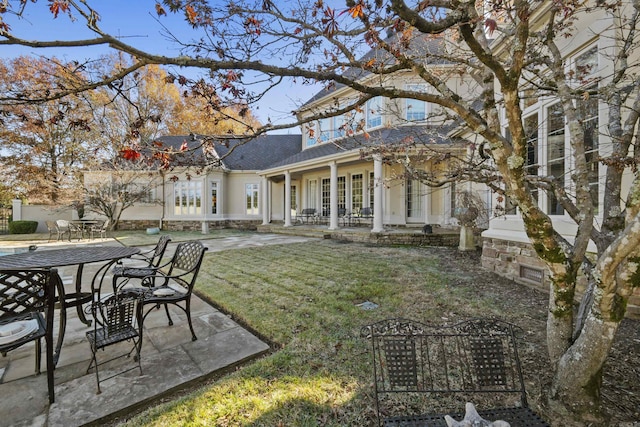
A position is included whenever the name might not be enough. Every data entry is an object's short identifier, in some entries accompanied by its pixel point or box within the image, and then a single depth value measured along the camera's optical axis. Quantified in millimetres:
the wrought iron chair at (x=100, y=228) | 12328
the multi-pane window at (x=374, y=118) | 12062
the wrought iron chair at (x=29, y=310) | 2072
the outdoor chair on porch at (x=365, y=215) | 12164
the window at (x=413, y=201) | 11586
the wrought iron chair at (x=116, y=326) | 2430
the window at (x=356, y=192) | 13234
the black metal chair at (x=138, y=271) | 3696
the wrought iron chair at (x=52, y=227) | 11790
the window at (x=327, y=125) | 13670
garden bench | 1795
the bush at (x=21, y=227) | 15492
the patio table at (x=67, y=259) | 2748
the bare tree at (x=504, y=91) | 1796
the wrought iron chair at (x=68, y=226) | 11591
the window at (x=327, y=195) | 14141
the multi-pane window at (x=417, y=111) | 11281
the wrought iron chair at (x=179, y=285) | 3041
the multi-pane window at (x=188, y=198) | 16656
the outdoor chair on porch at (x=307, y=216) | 14391
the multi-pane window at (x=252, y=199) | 17719
